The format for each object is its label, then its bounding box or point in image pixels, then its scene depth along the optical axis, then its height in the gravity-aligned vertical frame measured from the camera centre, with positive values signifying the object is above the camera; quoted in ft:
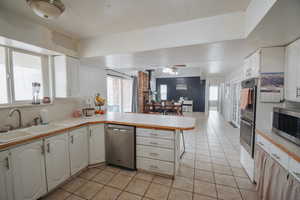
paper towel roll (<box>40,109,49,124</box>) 6.72 -1.06
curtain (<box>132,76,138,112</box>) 19.89 +0.14
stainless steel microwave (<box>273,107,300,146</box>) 4.17 -1.04
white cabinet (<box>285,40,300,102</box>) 4.81 +0.93
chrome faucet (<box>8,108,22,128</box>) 5.70 -0.75
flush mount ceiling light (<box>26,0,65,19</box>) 3.68 +2.69
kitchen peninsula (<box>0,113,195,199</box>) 4.56 -2.45
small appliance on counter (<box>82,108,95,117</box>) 9.11 -1.16
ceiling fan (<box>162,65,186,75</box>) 17.12 +3.67
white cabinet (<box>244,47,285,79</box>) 5.59 +1.60
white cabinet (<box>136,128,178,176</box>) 6.34 -2.89
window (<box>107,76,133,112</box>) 15.38 +0.26
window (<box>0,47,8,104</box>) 5.96 +0.78
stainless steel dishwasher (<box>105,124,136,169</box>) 7.02 -2.84
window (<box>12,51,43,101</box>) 6.53 +1.31
